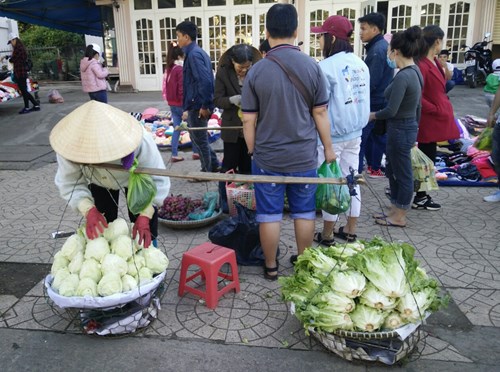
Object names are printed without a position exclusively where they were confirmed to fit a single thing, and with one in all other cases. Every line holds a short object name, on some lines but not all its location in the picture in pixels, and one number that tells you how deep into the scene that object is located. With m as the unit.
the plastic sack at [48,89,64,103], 13.48
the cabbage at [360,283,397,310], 2.51
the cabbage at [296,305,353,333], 2.49
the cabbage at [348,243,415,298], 2.52
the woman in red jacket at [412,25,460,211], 4.74
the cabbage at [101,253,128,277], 2.73
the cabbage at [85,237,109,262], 2.82
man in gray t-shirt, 3.11
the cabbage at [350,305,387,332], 2.48
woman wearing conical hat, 2.64
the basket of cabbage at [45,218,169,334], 2.64
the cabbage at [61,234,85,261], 2.90
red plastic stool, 3.15
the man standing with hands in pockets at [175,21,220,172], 5.68
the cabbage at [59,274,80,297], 2.64
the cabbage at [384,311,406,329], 2.51
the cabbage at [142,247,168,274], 2.90
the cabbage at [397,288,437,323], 2.50
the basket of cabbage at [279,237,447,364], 2.50
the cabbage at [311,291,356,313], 2.51
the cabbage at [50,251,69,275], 2.88
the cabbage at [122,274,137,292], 2.71
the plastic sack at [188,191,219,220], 4.59
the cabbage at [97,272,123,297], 2.65
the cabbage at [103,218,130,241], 2.94
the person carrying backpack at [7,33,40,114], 11.57
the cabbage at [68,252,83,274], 2.79
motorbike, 13.35
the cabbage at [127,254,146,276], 2.80
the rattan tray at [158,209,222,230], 4.48
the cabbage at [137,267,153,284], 2.80
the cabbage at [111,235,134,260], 2.84
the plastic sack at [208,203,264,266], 3.81
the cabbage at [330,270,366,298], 2.54
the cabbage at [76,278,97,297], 2.63
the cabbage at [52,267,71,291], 2.75
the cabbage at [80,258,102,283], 2.73
